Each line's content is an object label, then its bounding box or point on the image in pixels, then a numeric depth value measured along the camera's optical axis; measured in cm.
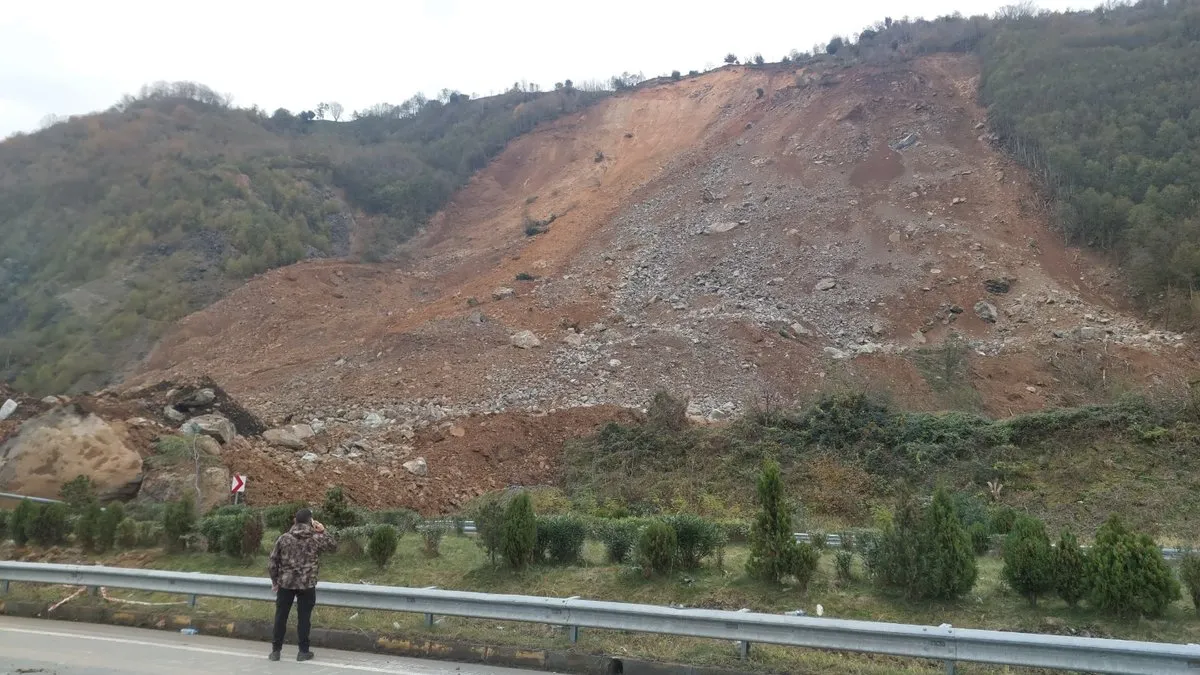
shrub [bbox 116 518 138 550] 1109
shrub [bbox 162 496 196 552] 1066
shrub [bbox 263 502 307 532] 1225
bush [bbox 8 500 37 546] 1155
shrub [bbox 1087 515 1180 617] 627
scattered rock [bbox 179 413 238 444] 1759
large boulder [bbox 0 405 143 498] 1548
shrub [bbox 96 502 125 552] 1106
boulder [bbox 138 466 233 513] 1515
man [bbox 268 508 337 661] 672
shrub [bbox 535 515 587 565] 907
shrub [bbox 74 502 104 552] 1104
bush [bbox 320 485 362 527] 1181
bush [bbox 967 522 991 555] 1012
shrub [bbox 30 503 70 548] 1155
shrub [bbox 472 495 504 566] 880
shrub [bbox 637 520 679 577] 807
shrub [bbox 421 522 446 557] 1002
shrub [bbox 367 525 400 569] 938
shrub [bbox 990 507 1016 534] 1189
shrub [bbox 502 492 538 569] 862
